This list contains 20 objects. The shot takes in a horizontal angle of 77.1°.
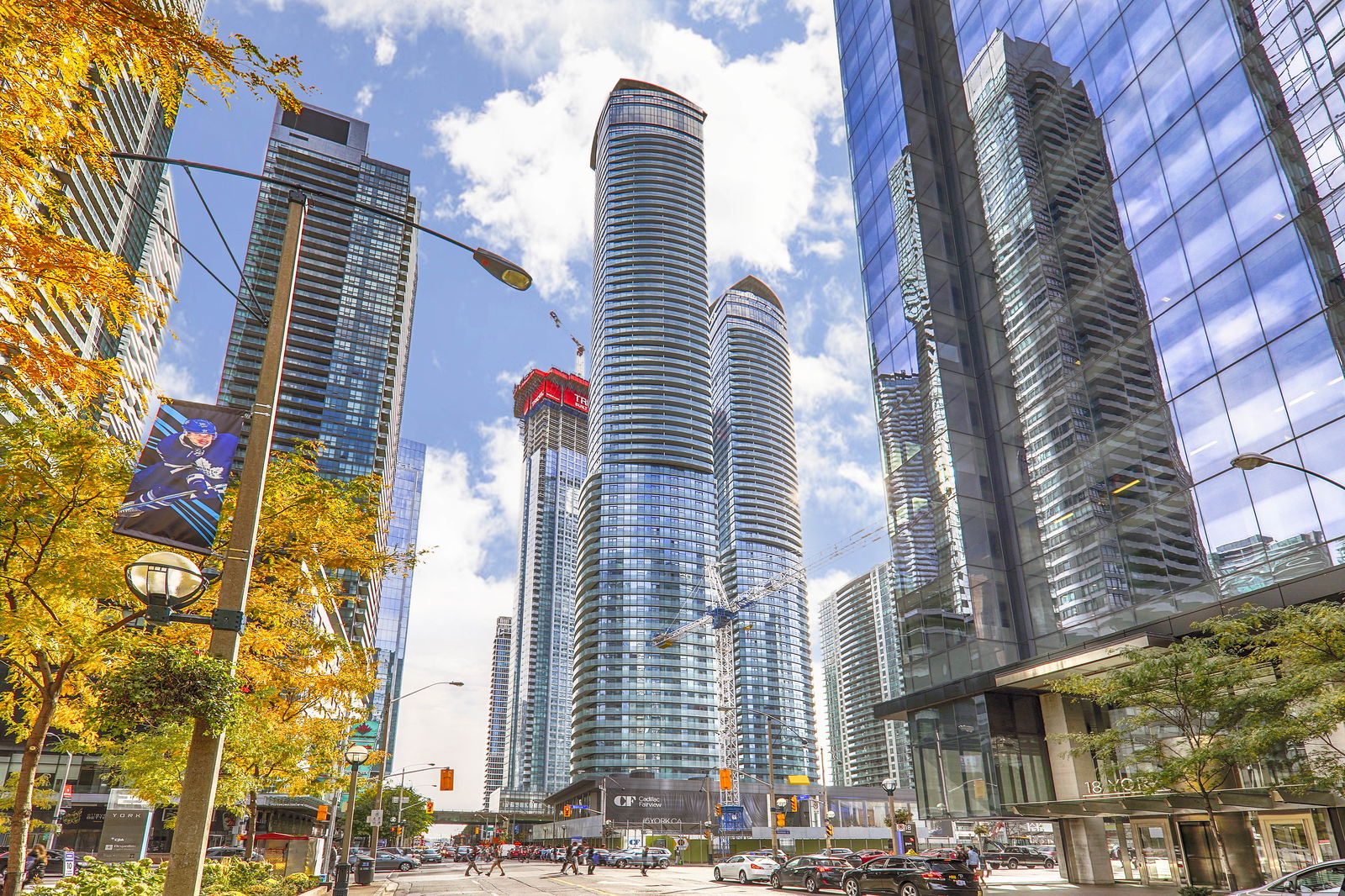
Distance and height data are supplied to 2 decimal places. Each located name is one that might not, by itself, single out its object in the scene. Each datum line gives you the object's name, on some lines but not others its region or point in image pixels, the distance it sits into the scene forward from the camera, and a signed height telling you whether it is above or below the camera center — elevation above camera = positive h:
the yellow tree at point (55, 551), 14.03 +4.00
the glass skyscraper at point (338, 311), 152.12 +86.11
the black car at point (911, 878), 27.41 -3.07
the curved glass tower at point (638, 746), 194.75 +8.44
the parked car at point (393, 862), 66.68 -5.45
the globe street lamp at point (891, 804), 48.53 -1.52
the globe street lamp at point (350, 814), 26.64 -0.84
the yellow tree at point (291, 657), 17.98 +3.69
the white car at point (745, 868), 41.44 -4.02
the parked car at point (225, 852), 53.56 -3.63
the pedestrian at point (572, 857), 53.41 -4.27
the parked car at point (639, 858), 69.19 -5.82
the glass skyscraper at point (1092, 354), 28.33 +16.30
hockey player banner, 9.45 +3.39
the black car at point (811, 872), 34.81 -3.60
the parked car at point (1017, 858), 67.38 -6.08
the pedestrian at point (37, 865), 25.96 -2.10
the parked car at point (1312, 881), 15.96 -1.95
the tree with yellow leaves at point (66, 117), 8.18 +6.48
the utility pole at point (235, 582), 8.41 +2.19
